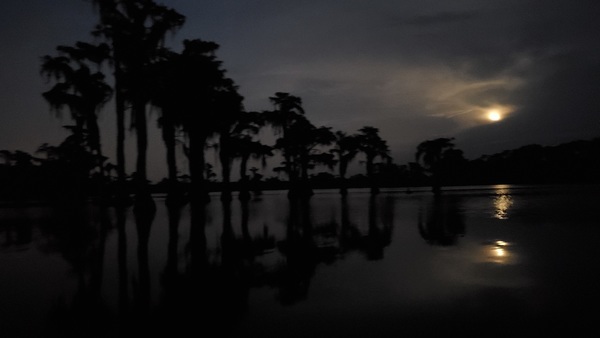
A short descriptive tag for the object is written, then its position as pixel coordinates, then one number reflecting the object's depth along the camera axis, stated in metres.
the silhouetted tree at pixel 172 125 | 31.86
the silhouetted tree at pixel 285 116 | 53.22
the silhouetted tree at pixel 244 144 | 45.19
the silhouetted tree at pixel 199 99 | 34.22
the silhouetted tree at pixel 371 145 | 75.06
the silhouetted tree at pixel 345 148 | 72.12
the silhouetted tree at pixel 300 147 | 53.42
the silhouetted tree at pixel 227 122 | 37.01
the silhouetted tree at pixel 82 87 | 32.19
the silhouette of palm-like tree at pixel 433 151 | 76.19
